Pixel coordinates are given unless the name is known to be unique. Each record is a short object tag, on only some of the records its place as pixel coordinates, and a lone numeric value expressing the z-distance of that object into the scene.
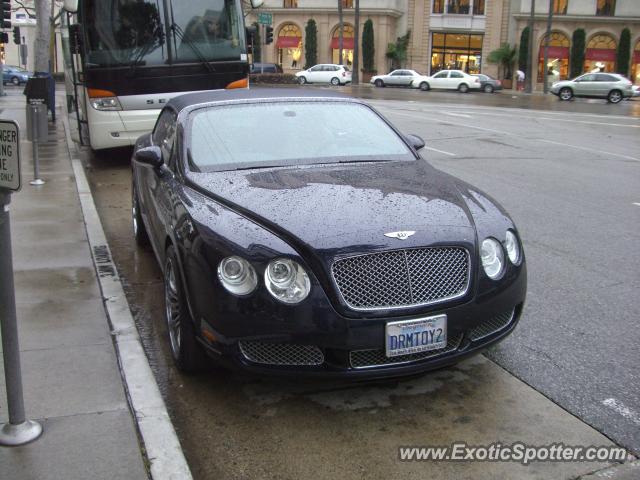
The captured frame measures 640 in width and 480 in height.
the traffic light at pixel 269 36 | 25.35
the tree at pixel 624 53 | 54.09
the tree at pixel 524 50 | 54.41
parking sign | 3.20
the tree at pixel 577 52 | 55.09
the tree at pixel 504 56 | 54.78
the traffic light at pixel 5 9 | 21.31
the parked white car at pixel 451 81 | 45.88
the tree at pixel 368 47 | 58.59
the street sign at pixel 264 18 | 44.31
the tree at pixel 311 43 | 60.44
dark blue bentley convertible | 3.57
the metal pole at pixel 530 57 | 49.44
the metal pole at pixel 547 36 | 47.72
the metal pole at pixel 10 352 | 3.29
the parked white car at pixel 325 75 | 50.66
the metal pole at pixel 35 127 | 10.08
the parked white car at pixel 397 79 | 48.88
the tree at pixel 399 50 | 57.66
